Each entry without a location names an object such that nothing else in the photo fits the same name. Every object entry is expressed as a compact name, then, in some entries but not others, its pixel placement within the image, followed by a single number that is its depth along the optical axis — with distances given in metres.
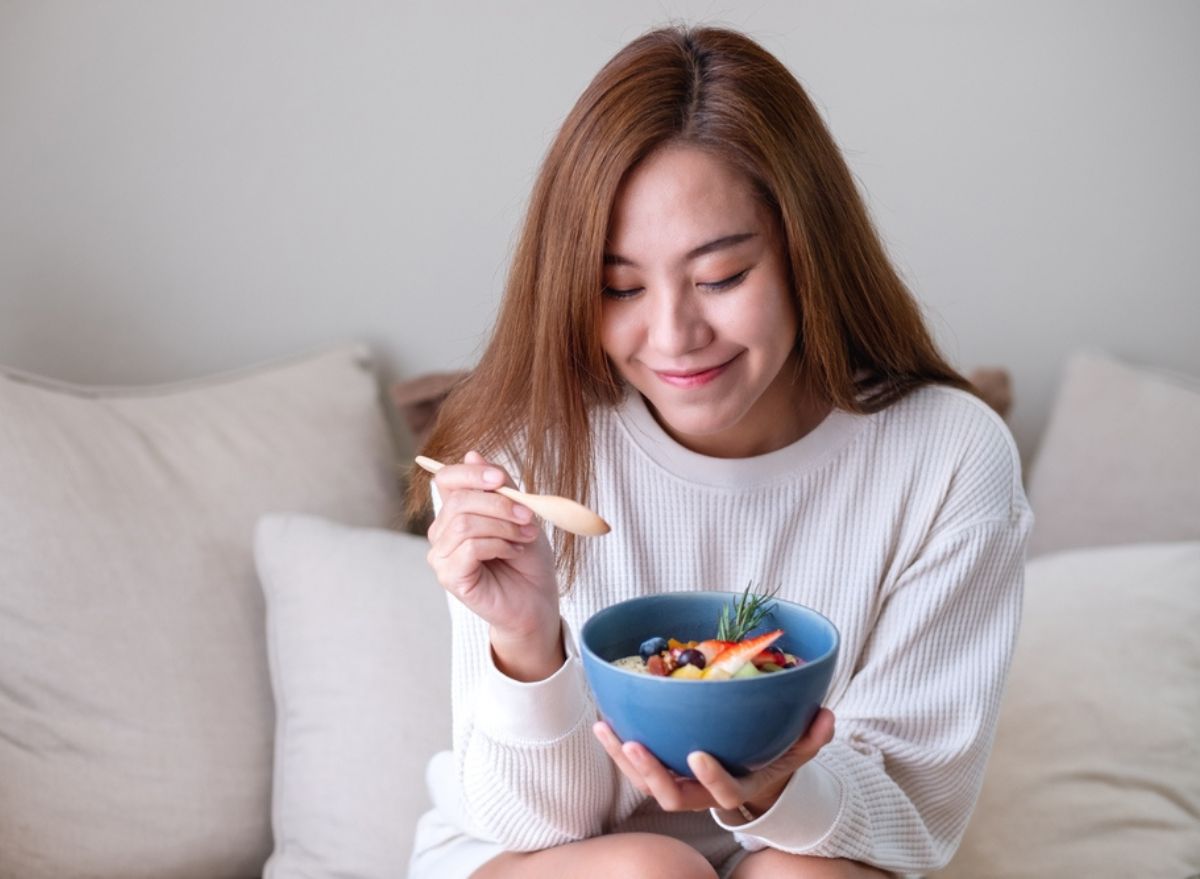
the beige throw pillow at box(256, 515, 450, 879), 1.73
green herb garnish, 1.16
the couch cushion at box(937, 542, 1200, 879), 1.73
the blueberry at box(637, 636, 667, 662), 1.13
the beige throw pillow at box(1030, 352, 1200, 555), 2.19
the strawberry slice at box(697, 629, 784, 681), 1.04
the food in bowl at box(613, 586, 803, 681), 1.04
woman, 1.25
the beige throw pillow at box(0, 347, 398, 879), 1.65
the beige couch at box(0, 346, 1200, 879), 1.68
